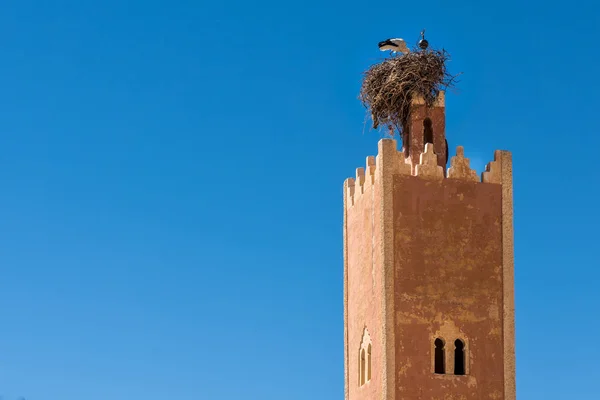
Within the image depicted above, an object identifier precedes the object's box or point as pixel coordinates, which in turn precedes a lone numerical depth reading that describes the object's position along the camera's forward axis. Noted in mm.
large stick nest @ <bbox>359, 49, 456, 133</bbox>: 28016
